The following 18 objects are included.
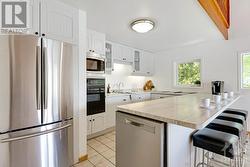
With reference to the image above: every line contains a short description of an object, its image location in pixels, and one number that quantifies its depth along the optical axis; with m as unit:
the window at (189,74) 4.17
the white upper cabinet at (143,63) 4.46
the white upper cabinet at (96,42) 2.87
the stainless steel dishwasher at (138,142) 1.13
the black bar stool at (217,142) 1.34
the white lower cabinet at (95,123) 2.80
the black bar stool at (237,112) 2.30
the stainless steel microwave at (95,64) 2.80
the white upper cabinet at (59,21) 1.79
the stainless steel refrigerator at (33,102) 1.36
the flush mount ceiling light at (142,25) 2.55
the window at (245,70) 3.34
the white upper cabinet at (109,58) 3.57
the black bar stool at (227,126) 1.66
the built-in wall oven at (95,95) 2.79
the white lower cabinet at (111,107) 3.25
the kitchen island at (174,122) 1.10
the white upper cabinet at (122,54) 3.80
